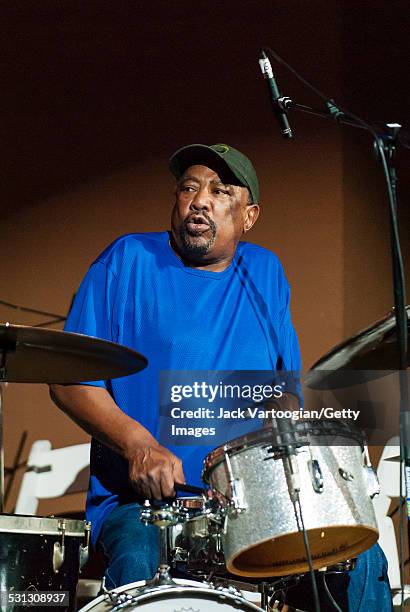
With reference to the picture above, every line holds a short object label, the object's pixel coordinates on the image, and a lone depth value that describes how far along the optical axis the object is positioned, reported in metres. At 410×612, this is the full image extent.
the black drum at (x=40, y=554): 4.34
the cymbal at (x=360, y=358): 4.28
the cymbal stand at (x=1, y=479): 6.37
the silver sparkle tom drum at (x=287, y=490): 4.09
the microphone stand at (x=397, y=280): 3.97
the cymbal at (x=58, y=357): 4.33
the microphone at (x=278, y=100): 4.43
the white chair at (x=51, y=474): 7.00
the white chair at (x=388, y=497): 6.94
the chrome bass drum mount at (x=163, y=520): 3.95
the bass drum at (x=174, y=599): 3.87
